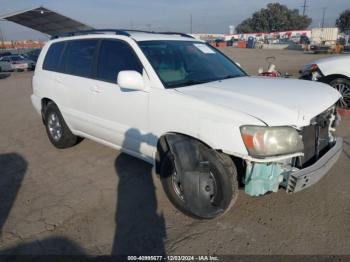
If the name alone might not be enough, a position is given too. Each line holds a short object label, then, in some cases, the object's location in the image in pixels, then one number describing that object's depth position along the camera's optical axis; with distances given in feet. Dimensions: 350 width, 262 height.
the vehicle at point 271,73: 24.45
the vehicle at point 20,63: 82.43
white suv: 8.77
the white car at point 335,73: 21.93
